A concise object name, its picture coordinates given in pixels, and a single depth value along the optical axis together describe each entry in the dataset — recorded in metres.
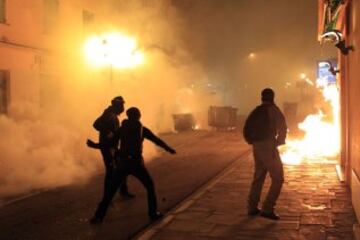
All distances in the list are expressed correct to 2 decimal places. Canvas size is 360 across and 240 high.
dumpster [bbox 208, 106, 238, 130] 22.91
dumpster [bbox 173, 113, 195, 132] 22.00
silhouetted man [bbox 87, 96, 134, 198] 7.00
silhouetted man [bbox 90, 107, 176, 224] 6.02
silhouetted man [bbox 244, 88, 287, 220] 6.02
